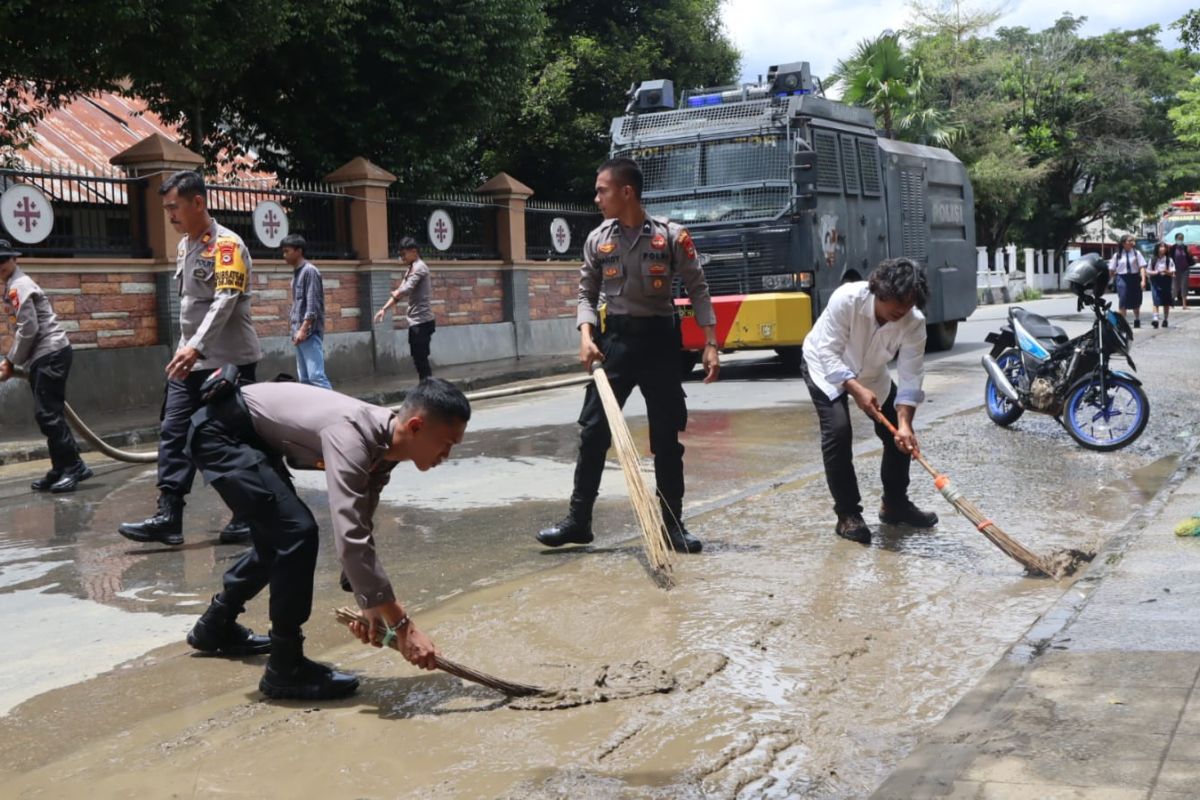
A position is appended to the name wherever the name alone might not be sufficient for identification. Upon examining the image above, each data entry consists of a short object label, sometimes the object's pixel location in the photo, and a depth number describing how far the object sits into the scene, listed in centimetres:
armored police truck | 1443
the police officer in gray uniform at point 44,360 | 858
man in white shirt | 616
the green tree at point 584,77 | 2573
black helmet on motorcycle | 981
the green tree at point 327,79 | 1491
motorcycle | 934
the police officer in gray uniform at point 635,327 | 619
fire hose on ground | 870
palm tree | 3120
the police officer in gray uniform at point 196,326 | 654
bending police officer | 384
